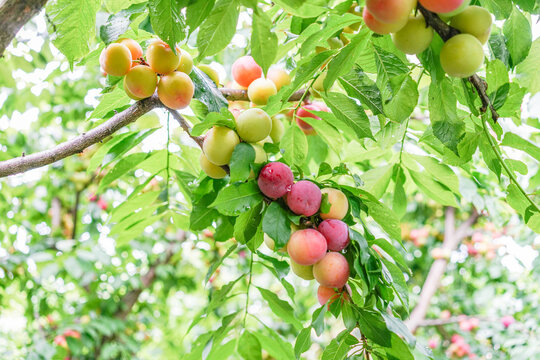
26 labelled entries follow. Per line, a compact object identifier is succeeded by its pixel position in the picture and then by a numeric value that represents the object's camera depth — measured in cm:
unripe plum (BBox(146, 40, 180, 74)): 85
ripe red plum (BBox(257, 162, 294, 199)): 79
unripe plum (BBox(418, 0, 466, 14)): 51
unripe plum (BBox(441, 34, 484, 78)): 55
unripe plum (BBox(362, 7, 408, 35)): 54
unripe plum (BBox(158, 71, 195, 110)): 85
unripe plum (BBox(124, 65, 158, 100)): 85
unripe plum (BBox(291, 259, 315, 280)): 86
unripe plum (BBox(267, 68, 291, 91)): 111
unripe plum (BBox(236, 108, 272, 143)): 84
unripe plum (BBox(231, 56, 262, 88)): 111
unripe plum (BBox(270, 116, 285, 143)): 107
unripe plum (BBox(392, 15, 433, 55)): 57
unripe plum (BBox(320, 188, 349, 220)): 82
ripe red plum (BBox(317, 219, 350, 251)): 78
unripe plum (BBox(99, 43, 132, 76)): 84
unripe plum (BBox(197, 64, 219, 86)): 107
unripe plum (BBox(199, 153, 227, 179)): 90
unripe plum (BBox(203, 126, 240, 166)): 82
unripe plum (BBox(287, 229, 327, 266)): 76
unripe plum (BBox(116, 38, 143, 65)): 91
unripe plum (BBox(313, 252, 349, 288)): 77
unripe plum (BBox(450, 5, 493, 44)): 58
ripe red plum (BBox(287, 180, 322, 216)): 78
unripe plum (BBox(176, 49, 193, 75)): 89
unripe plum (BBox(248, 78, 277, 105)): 104
